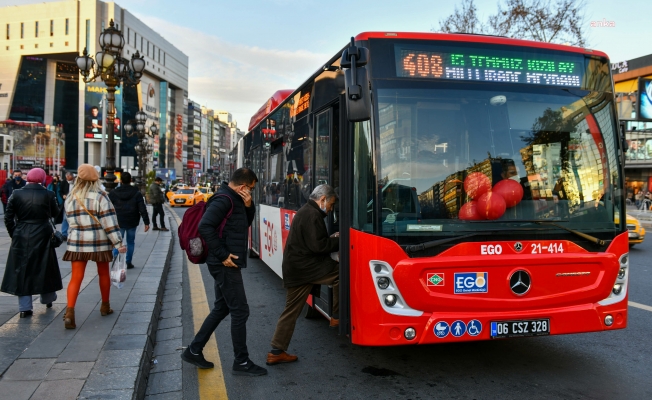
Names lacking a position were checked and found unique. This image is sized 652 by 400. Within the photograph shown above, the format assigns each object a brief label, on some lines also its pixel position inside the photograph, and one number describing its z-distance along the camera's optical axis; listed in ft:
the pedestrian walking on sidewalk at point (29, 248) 19.53
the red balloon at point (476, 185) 14.90
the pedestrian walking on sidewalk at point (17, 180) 56.32
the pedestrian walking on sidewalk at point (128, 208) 32.40
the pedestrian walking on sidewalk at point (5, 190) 60.02
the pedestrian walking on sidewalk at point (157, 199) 57.62
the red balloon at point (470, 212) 14.75
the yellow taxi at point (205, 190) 165.68
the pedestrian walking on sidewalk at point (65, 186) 49.94
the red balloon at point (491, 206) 14.79
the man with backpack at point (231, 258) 14.71
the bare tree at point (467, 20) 86.84
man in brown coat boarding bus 16.16
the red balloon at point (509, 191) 14.97
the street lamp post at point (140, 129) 80.05
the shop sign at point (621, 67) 191.42
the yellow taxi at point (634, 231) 46.63
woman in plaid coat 19.34
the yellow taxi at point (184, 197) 140.67
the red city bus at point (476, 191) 14.35
